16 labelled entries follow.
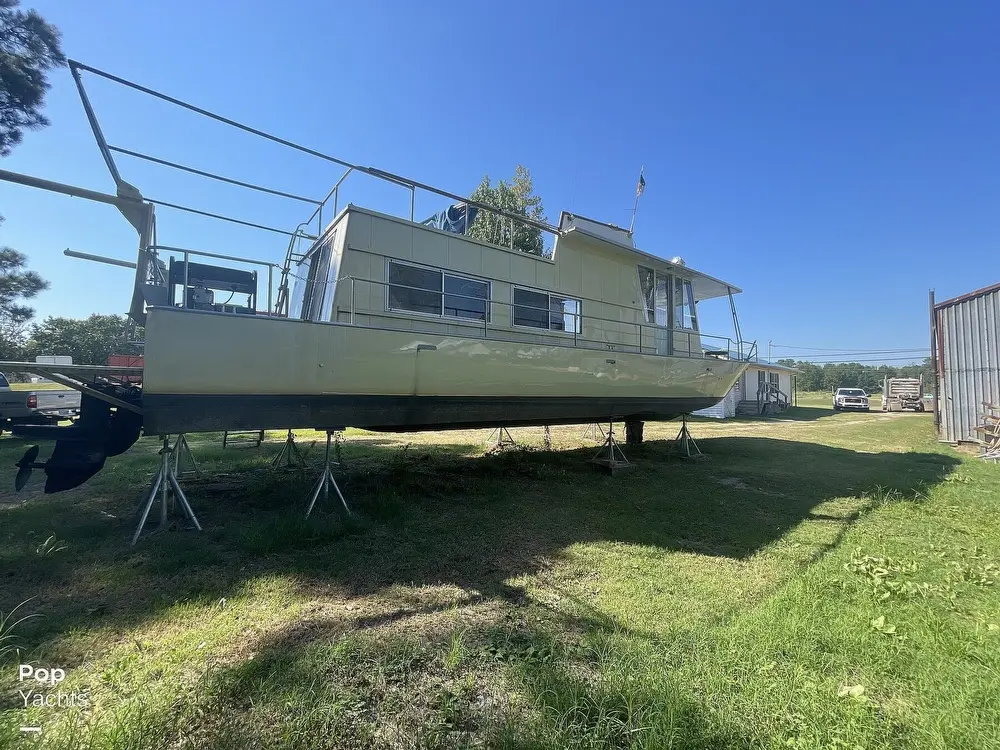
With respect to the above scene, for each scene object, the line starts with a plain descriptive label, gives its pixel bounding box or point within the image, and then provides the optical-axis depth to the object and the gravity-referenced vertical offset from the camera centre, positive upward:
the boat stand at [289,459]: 7.45 -1.22
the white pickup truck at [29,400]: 9.81 -0.40
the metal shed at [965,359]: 10.26 +1.07
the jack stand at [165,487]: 4.36 -1.02
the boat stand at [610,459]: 7.80 -1.16
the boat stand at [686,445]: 9.69 -1.12
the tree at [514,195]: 19.28 +8.95
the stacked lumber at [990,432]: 9.28 -0.63
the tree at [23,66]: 9.15 +6.68
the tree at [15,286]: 12.42 +2.78
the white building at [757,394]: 21.67 +0.24
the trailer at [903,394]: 26.77 +0.48
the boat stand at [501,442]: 10.04 -1.20
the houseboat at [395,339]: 4.06 +0.58
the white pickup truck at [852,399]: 27.59 +0.11
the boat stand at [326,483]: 4.85 -1.06
